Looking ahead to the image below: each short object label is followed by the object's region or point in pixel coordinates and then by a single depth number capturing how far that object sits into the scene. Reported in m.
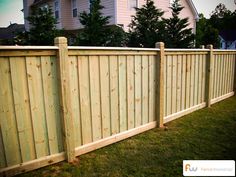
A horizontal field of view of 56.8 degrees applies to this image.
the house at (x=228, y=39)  31.12
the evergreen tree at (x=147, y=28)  10.56
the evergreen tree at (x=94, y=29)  10.08
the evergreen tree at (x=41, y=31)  10.03
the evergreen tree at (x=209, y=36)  23.32
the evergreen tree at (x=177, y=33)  11.57
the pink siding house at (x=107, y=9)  14.00
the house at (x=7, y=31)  38.39
